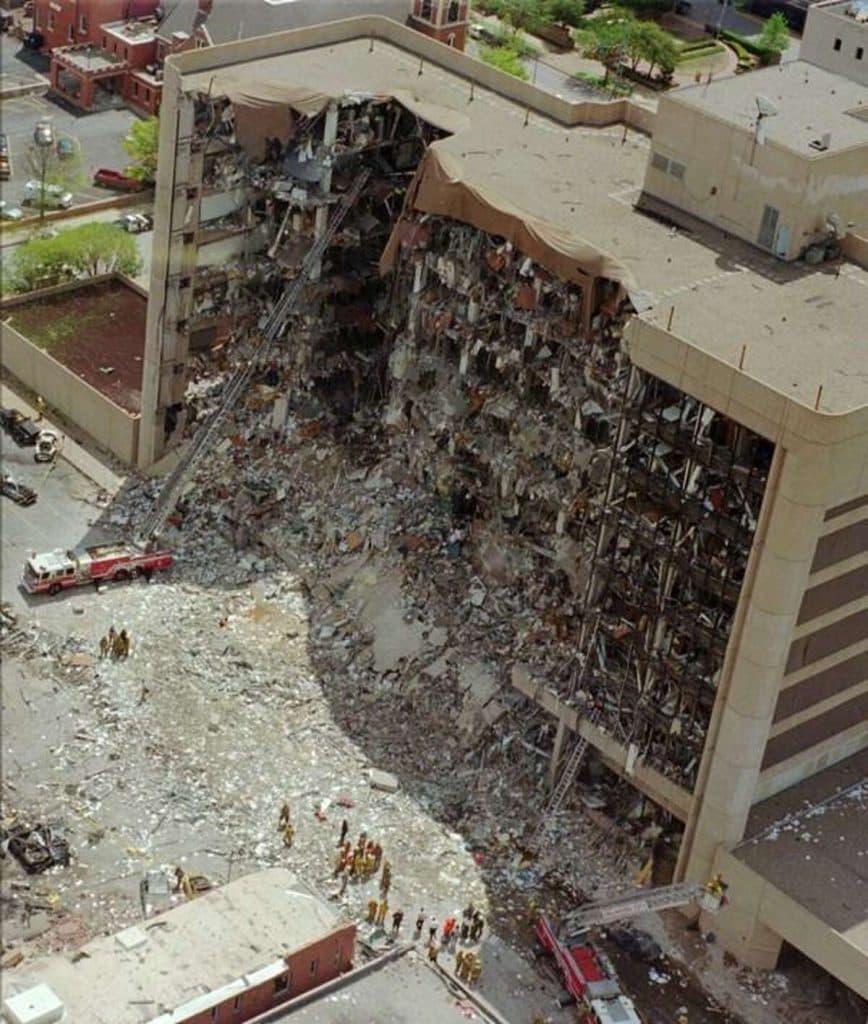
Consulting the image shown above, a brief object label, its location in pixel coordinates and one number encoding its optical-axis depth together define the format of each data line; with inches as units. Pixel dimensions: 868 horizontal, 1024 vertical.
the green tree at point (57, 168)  4138.8
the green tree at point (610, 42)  4933.6
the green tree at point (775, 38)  5201.8
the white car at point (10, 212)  4030.5
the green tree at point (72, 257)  3698.3
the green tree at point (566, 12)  5137.8
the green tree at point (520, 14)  5098.4
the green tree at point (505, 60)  4498.0
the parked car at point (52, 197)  4094.5
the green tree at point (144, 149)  4153.5
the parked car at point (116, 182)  4202.8
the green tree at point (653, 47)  4933.6
